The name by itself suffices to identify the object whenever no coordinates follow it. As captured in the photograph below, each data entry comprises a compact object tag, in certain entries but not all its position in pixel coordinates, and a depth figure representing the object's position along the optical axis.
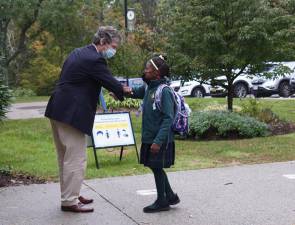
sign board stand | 8.73
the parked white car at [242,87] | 27.14
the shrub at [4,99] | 8.52
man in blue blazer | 6.05
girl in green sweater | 5.92
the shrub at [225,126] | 11.63
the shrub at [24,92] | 30.33
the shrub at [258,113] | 13.20
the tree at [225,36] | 12.27
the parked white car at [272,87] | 26.53
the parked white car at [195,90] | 28.53
